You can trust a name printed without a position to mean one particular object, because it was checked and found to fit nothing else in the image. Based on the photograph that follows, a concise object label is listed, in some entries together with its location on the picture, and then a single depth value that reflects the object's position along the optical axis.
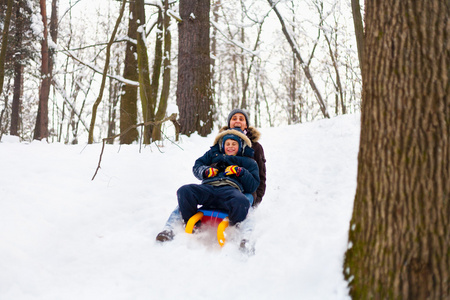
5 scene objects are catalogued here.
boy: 3.42
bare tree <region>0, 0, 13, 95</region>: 8.05
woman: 4.20
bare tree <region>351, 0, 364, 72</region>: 5.40
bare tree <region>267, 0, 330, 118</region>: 8.74
